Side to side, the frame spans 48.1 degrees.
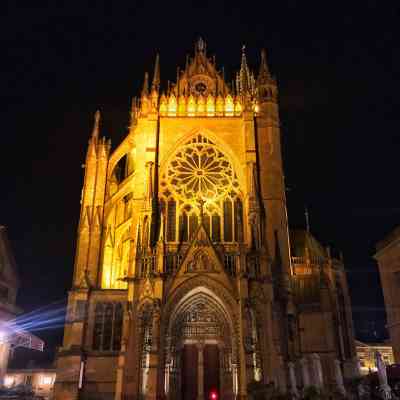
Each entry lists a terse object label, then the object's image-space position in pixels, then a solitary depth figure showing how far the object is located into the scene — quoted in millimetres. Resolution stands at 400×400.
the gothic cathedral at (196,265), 25469
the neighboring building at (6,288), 38469
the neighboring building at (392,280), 27969
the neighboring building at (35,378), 48500
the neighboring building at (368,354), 51281
